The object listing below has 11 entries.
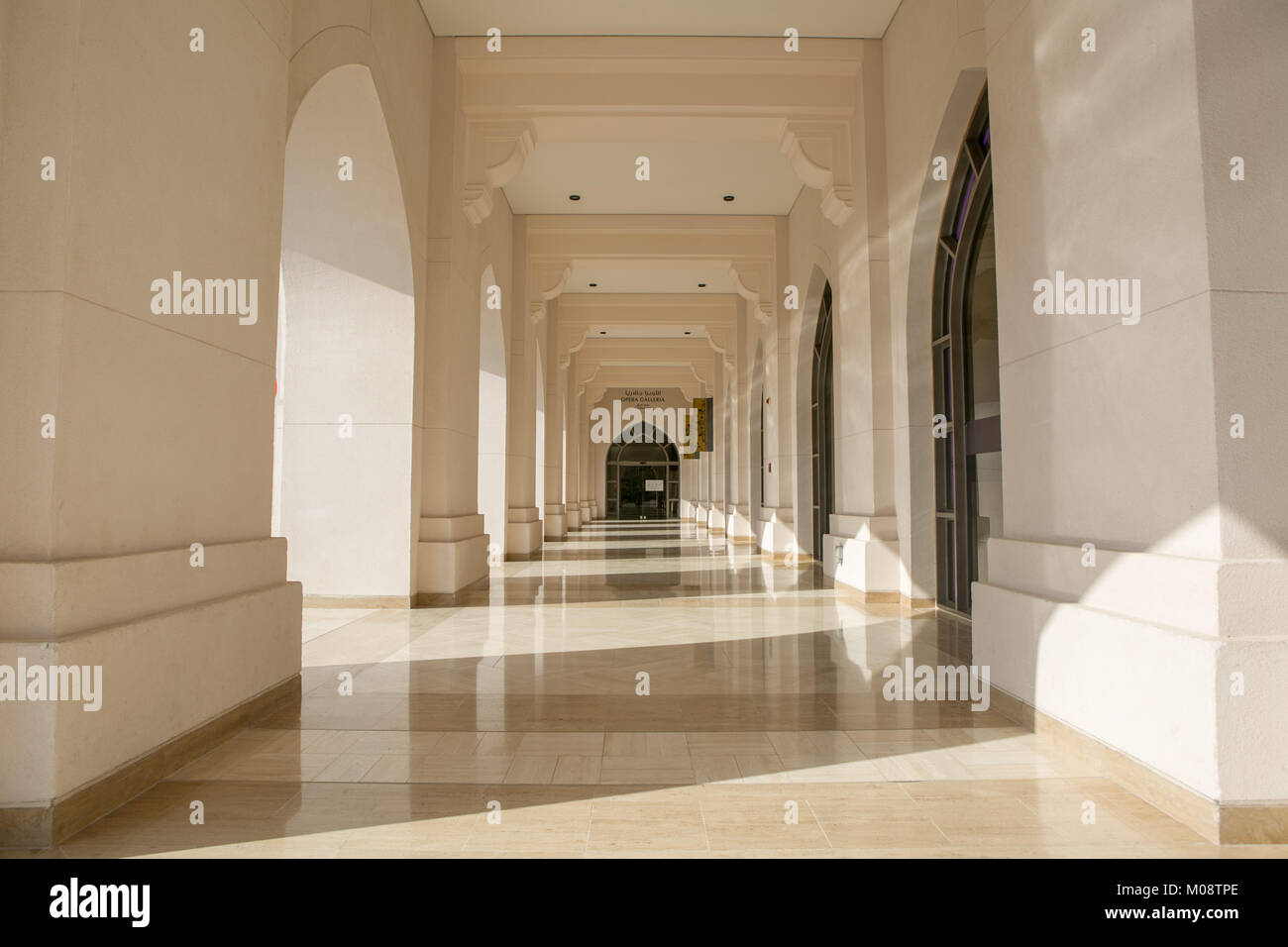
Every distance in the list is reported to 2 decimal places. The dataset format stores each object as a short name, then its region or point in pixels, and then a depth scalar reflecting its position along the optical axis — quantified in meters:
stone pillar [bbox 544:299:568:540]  18.16
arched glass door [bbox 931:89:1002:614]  6.64
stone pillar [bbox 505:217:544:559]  13.45
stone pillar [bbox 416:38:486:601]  8.17
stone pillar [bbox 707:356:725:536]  22.41
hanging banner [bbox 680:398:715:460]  25.41
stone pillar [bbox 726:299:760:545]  17.25
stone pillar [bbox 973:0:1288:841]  2.60
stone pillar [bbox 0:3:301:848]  2.66
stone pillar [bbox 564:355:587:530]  24.16
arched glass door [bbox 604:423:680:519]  40.06
